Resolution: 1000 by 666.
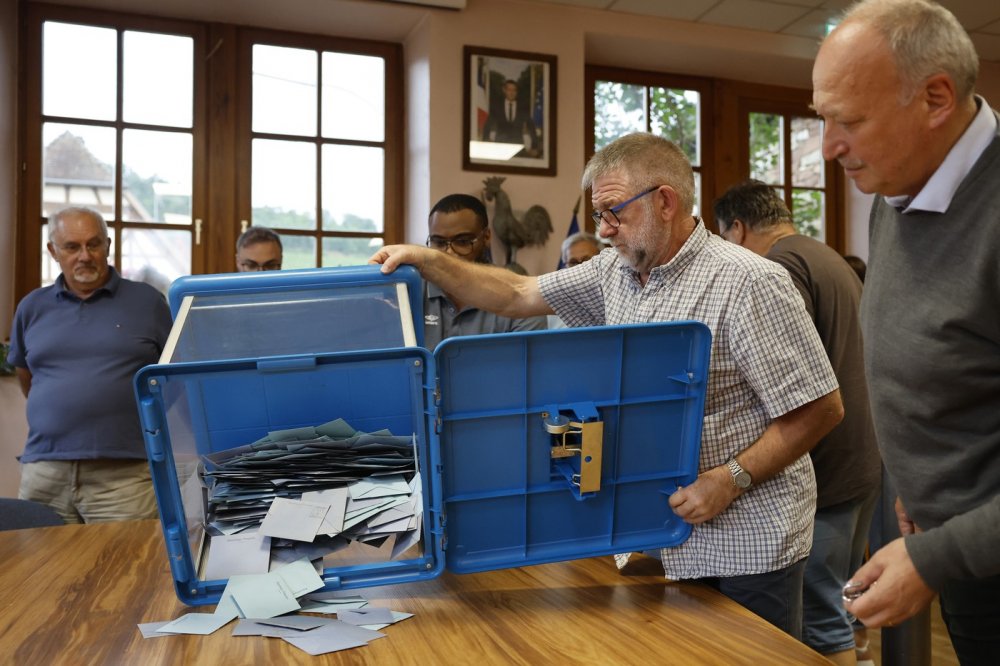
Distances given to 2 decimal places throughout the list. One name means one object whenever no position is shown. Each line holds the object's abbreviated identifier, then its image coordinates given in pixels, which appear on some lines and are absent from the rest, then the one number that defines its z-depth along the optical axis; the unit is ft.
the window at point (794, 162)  16.08
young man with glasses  7.05
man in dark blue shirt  8.45
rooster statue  12.61
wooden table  3.03
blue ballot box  3.22
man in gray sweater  2.90
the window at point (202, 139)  11.89
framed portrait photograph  12.67
